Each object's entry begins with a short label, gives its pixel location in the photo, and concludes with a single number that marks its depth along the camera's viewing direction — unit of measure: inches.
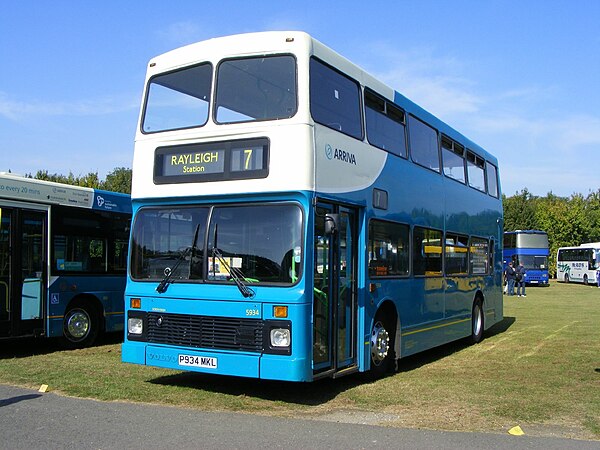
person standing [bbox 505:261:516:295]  1423.5
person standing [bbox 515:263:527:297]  1376.7
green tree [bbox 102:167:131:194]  2360.6
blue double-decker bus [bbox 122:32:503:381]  308.5
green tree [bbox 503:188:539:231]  3058.6
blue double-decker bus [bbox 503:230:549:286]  1811.0
